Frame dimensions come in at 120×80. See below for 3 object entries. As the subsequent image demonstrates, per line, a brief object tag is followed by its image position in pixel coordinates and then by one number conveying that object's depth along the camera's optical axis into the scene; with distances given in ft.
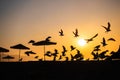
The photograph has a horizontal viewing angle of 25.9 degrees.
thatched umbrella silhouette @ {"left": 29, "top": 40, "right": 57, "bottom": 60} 63.00
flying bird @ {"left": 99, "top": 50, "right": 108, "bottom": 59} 51.53
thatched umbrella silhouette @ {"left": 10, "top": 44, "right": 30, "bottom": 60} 65.00
